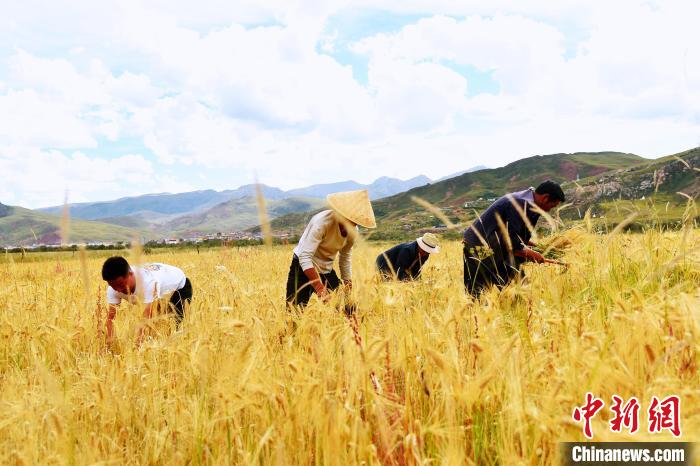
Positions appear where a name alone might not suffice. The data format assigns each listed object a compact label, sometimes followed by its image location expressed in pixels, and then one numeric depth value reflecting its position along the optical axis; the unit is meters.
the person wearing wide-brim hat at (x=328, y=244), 4.42
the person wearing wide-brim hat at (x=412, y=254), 7.18
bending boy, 4.54
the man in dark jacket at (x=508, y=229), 5.21
